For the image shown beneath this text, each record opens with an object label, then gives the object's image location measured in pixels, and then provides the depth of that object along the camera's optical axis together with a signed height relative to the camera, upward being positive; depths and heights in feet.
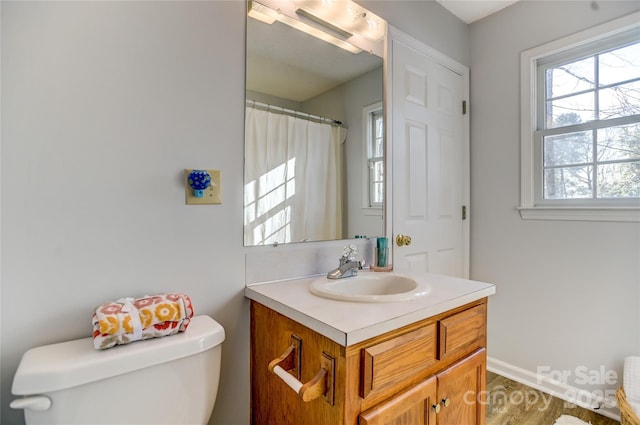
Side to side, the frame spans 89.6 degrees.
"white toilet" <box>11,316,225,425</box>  2.39 -1.36
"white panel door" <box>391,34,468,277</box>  5.92 +1.05
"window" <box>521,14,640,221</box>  5.57 +1.66
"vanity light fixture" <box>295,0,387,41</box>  4.68 +3.09
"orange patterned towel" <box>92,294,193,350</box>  2.69 -0.92
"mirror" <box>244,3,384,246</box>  4.22 +1.14
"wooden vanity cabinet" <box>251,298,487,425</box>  2.80 -1.61
